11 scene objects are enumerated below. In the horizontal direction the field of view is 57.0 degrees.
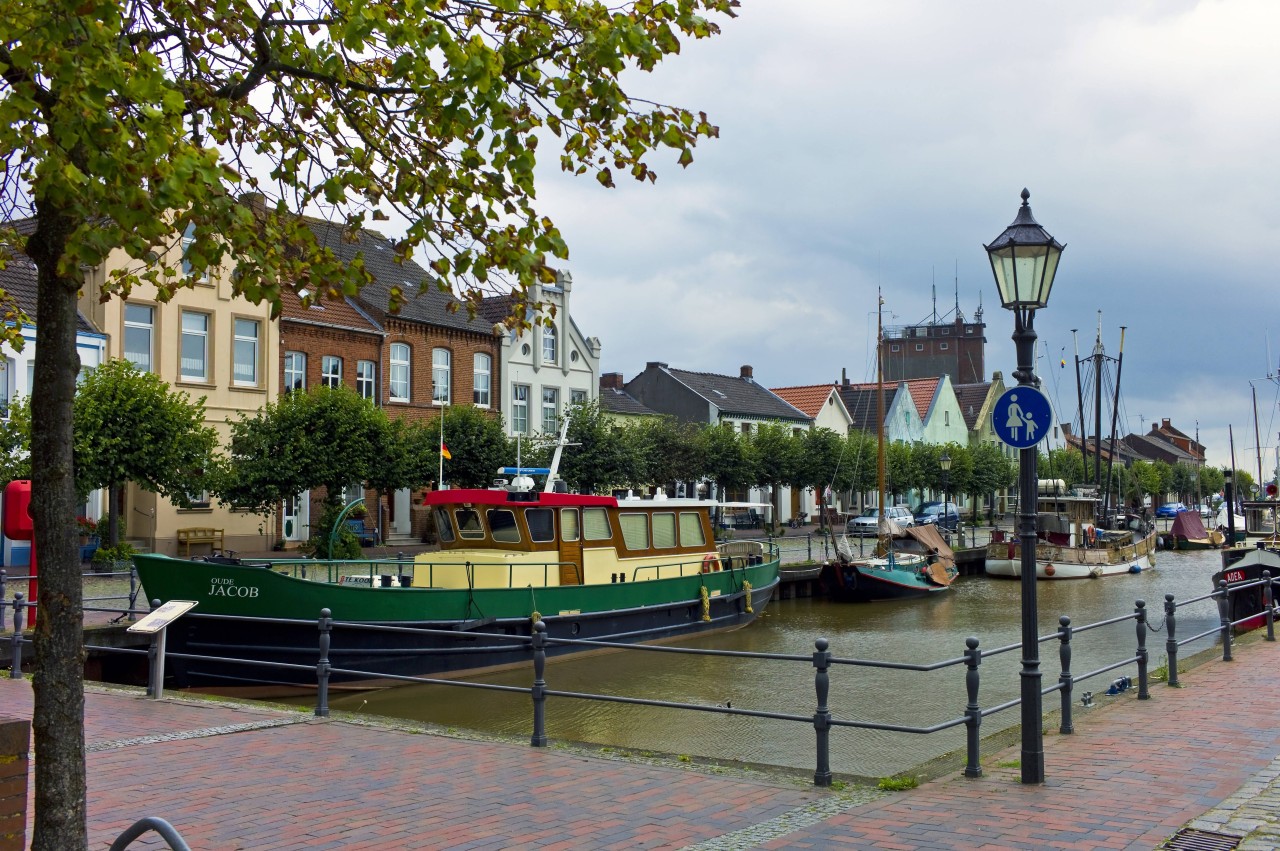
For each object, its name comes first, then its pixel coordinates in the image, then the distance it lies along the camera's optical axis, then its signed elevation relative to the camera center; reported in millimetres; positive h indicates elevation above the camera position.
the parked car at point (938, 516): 53081 -903
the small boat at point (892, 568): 34094 -2098
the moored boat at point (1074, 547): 43875 -1949
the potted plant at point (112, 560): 25172 -1239
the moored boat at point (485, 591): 16938 -1506
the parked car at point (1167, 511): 85844 -1090
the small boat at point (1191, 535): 60906 -2020
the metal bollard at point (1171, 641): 12609 -1547
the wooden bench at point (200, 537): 31453 -951
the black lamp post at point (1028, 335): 8422 +1234
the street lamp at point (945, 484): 45647 +677
